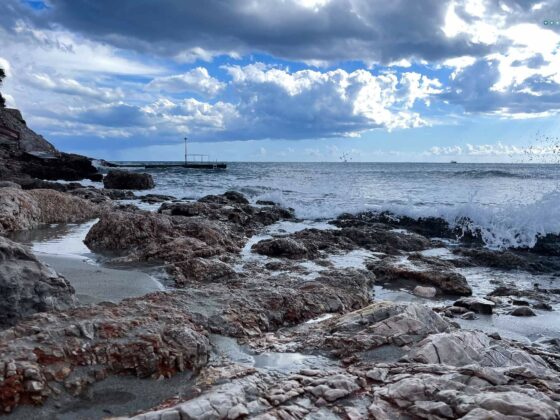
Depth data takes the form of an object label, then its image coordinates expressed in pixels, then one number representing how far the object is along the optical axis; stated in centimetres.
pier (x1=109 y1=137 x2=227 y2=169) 7012
